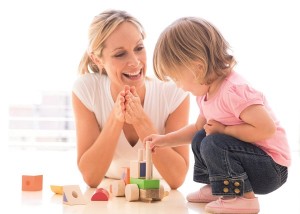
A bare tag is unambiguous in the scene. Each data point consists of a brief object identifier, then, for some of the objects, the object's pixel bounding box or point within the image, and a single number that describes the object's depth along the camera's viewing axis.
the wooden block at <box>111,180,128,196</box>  2.20
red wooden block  2.13
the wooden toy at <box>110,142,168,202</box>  2.10
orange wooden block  2.35
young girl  1.92
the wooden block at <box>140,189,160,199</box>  2.10
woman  2.33
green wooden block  2.10
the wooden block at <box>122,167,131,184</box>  2.19
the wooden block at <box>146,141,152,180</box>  2.10
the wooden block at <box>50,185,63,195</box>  2.27
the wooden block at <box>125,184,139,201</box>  2.11
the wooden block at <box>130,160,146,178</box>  2.12
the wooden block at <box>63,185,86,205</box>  2.09
